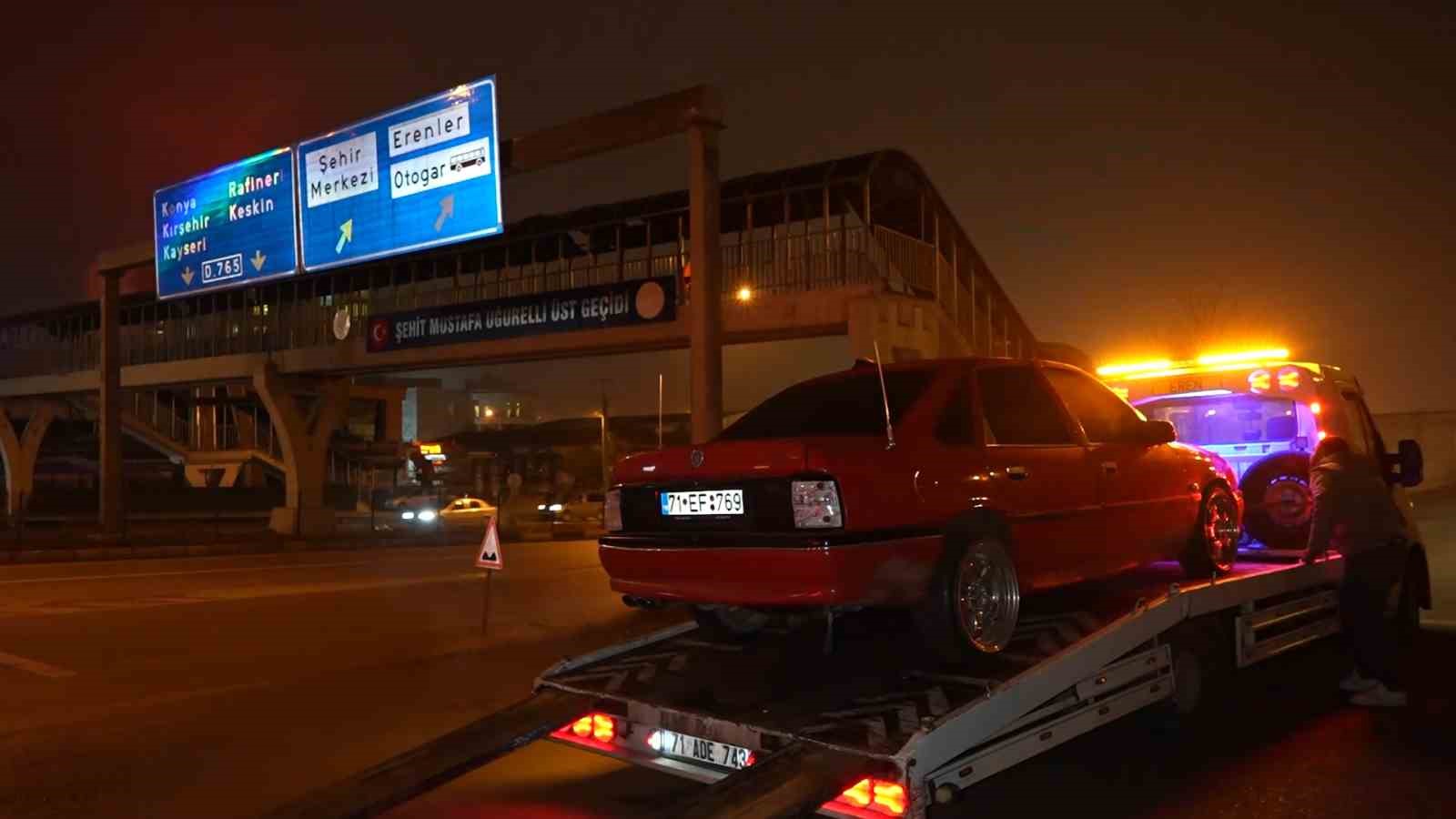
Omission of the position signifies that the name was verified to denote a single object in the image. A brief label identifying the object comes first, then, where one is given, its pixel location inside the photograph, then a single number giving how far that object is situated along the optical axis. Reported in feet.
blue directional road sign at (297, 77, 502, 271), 42.04
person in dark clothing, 22.61
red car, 15.79
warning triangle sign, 36.45
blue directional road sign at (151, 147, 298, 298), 51.21
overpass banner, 62.59
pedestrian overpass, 54.90
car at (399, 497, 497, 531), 129.90
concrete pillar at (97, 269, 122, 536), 71.72
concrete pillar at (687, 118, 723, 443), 35.22
